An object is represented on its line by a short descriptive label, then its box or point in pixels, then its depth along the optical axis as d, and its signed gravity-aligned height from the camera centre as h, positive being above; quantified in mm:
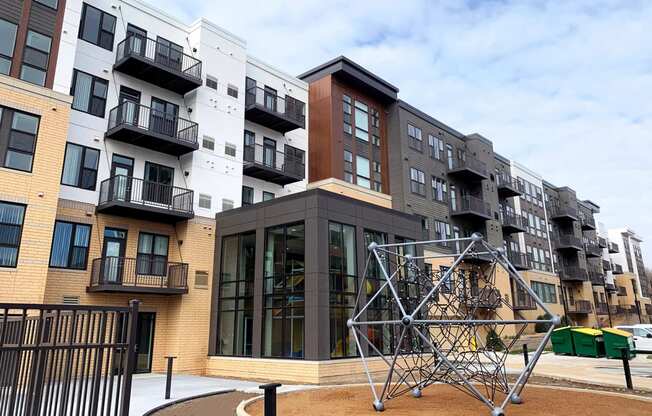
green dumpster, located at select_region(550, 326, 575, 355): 26358 -1578
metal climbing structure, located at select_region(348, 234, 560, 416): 8562 -129
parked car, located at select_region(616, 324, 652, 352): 29844 -1566
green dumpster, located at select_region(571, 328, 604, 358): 24875 -1546
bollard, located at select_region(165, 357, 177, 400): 12310 -1711
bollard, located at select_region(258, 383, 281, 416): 5934 -1072
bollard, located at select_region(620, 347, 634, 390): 12656 -1561
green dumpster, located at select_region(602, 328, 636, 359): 23469 -1411
